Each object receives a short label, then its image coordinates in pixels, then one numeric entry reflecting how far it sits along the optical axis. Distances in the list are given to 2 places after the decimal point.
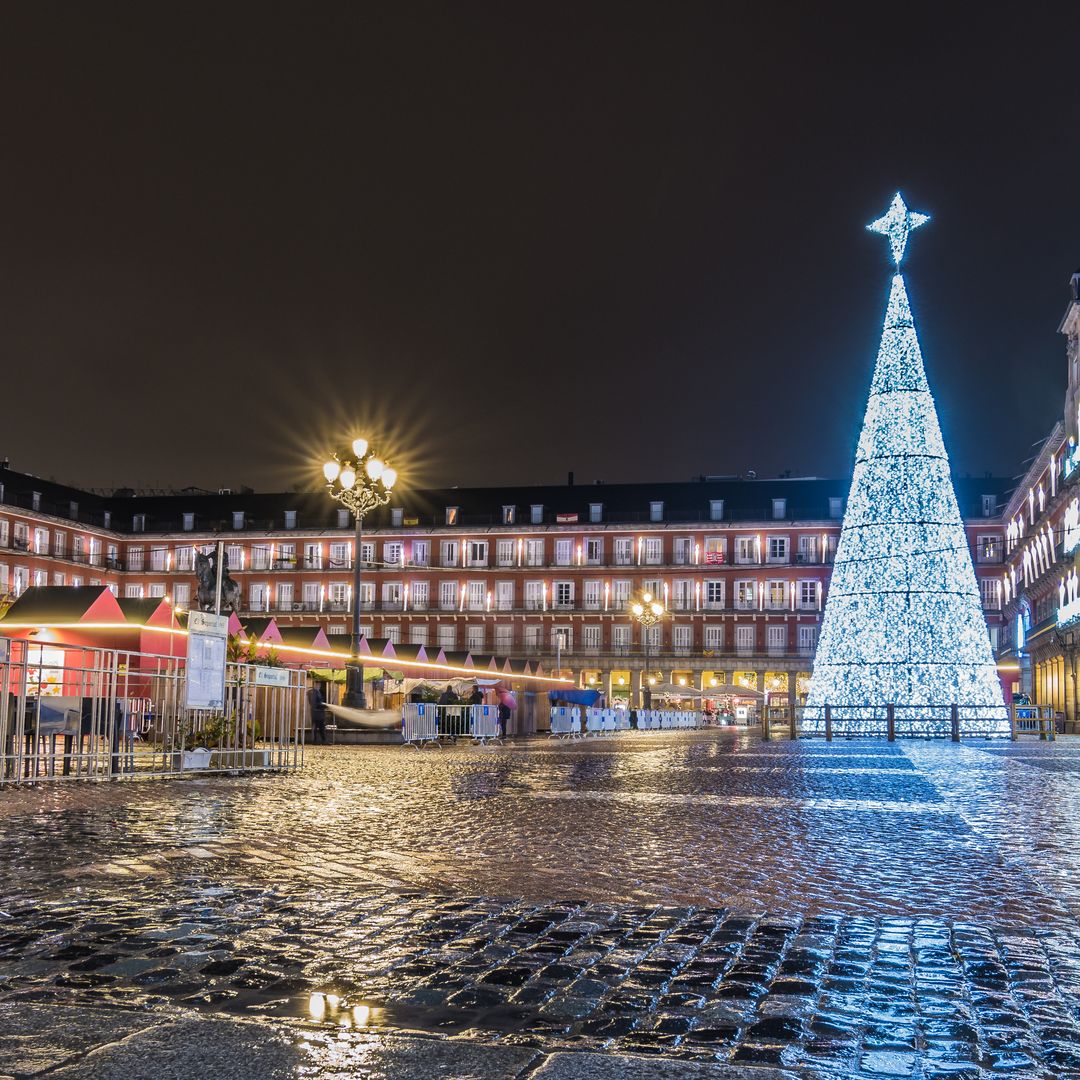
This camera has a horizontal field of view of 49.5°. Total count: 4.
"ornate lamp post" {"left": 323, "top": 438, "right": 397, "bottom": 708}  19.92
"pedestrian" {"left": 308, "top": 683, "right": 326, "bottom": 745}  21.21
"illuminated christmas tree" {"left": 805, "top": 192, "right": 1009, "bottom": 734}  23.66
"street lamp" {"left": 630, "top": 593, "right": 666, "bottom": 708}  44.66
